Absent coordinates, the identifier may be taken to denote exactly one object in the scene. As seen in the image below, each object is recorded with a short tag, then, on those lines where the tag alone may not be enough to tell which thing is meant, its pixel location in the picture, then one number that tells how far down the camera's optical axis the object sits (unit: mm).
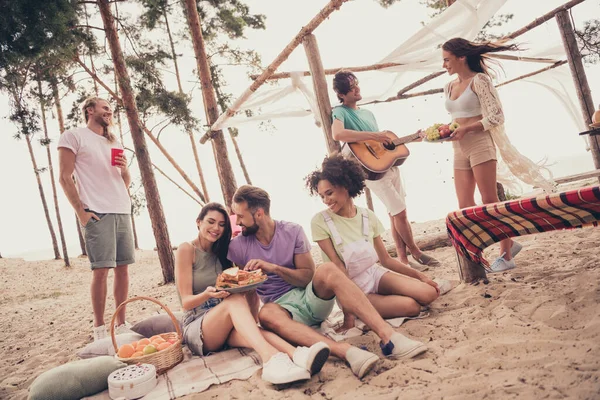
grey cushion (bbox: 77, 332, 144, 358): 2705
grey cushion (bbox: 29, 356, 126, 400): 2129
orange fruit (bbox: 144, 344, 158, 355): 2460
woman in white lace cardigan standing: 3022
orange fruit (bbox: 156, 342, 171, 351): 2535
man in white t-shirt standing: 3133
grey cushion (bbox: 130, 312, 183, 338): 3153
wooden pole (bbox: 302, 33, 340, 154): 3979
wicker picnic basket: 2375
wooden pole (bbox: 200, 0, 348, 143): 3600
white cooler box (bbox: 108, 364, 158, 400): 2119
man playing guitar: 3690
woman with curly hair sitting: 2674
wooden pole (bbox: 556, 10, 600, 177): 5703
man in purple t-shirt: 2064
